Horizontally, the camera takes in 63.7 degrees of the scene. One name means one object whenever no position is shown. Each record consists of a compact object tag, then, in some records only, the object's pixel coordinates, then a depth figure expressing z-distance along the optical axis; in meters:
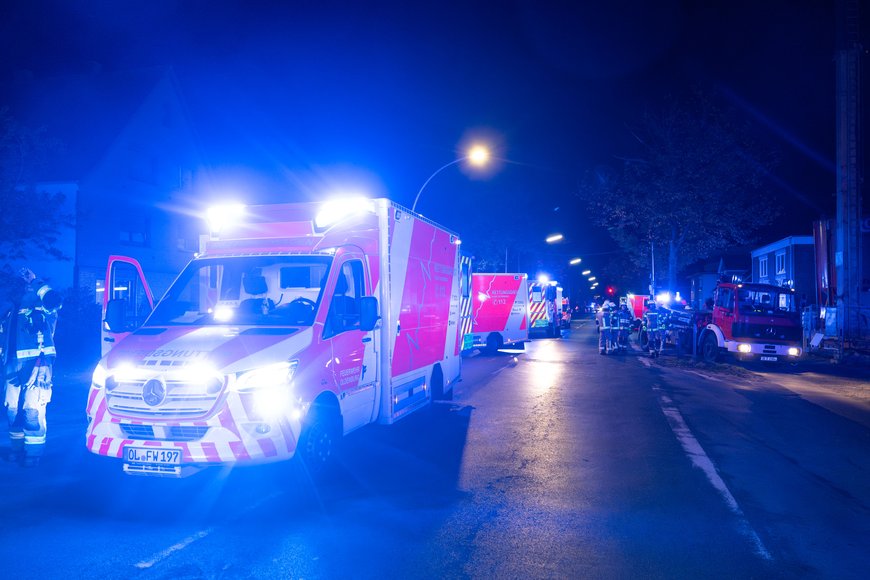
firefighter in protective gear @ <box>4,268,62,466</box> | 7.63
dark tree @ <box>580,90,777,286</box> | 29.73
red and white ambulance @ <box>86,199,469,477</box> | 6.02
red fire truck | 20.59
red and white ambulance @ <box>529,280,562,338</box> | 31.52
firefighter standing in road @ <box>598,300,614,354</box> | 24.58
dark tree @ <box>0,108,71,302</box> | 15.92
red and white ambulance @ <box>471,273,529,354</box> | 25.25
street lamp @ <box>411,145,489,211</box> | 21.91
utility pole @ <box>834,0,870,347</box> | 22.94
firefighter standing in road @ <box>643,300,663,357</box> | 24.36
